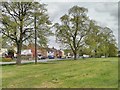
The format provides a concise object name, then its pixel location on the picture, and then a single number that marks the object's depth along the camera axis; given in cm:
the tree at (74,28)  1890
